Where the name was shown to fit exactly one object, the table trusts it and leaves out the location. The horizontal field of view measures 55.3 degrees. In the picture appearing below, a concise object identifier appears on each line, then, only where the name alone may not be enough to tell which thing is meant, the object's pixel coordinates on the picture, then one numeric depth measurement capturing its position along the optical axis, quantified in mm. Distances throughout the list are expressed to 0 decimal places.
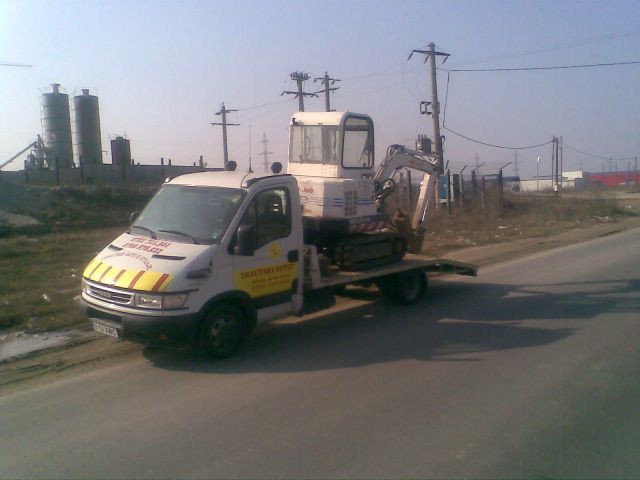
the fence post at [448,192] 28906
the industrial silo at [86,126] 48625
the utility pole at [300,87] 44281
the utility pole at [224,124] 53812
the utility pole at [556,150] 67050
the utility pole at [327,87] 43625
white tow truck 7148
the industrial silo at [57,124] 47750
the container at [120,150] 46094
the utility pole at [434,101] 32281
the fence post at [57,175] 36044
